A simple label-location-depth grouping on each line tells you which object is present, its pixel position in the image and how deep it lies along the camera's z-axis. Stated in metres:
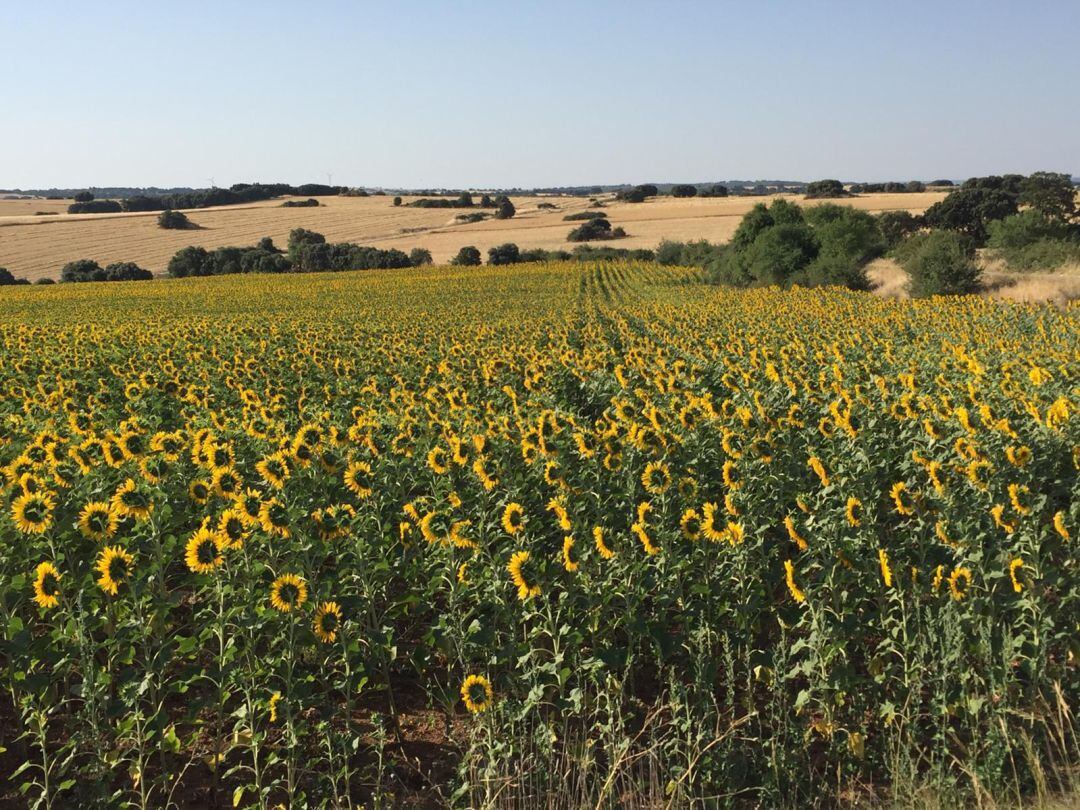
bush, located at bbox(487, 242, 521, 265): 70.19
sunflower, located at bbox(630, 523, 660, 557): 5.18
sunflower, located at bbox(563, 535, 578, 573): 5.05
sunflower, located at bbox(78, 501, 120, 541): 5.12
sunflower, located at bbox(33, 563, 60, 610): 4.59
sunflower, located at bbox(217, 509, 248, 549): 4.87
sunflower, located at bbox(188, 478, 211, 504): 5.80
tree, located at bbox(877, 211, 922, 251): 64.39
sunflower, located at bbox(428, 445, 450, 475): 6.44
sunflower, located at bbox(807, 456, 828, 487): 5.99
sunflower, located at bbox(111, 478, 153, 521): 5.18
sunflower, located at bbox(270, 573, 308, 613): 4.64
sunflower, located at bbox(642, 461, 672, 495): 5.91
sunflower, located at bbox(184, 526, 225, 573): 4.86
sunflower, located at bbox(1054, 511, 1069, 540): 4.87
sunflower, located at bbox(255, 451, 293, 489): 5.81
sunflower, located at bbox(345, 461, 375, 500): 6.16
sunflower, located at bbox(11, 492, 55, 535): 5.05
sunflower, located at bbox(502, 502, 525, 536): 5.43
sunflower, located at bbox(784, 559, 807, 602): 4.79
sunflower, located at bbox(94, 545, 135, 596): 4.63
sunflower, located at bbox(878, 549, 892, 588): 4.84
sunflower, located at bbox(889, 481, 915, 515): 5.52
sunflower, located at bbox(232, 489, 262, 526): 5.14
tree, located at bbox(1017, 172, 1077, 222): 69.81
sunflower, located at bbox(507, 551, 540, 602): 4.84
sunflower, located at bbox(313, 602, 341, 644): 4.73
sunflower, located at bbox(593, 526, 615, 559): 5.21
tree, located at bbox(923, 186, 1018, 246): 68.00
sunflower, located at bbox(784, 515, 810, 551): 5.14
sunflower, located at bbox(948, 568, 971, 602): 4.63
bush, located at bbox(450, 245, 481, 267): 70.19
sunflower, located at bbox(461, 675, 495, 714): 4.50
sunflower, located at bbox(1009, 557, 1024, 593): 4.74
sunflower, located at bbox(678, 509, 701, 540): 5.50
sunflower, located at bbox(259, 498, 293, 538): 4.99
